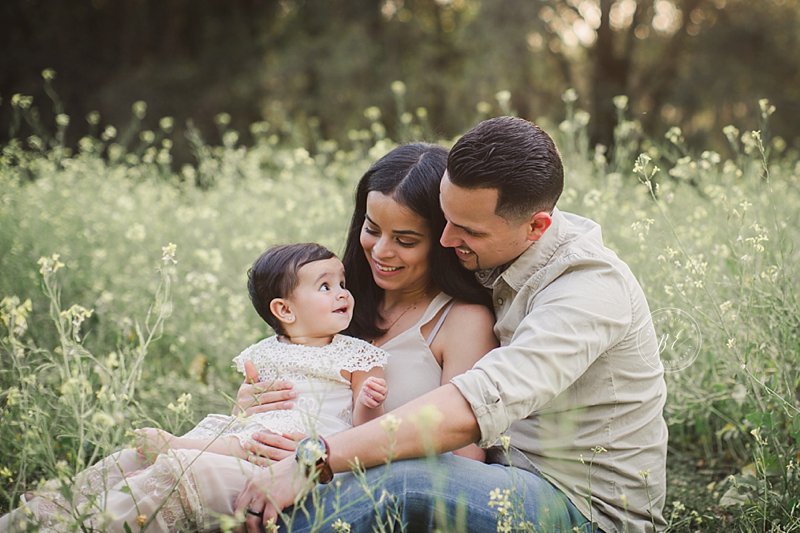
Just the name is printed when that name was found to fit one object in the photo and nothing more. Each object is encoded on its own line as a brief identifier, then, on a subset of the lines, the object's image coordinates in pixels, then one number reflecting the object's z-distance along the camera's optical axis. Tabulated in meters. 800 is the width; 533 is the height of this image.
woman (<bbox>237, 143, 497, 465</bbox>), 2.75
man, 2.16
